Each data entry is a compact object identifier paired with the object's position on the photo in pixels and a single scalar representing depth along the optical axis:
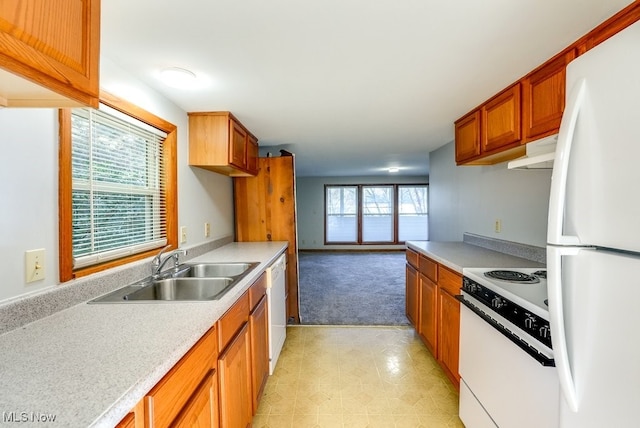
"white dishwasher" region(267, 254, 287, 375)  2.09
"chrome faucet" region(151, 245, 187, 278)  1.69
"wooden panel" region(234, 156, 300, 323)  3.15
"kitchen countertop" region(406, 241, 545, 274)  1.90
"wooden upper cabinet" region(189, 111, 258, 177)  2.26
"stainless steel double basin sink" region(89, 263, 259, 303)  1.42
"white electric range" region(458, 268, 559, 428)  1.08
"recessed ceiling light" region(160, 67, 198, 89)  1.56
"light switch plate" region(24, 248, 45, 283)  1.03
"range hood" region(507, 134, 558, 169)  1.19
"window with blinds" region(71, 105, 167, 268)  1.32
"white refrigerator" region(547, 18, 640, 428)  0.67
